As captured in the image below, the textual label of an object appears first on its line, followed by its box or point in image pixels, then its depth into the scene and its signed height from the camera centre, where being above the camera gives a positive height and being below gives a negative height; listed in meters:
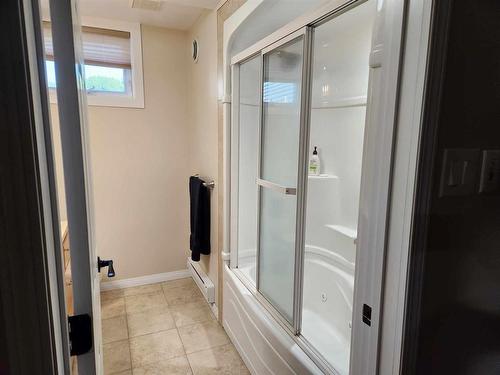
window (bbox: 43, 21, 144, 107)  2.74 +0.62
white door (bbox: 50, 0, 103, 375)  0.67 -0.05
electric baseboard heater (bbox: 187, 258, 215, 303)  2.62 -1.27
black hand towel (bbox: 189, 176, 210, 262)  2.60 -0.69
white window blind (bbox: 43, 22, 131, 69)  2.73 +0.75
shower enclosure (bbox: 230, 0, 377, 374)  1.56 -0.23
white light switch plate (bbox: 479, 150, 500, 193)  0.90 -0.09
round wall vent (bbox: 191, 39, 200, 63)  2.71 +0.73
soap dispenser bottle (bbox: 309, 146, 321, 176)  2.45 -0.22
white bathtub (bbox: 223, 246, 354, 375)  1.54 -1.09
